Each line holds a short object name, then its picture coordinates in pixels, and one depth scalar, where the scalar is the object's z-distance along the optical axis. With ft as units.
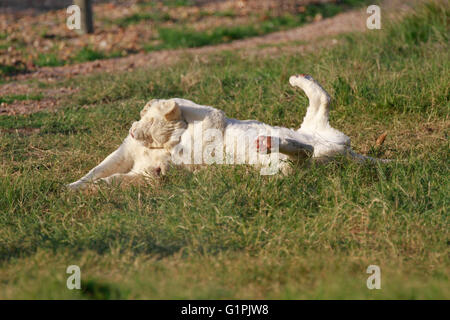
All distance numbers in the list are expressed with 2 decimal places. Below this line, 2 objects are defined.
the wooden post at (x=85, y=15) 61.57
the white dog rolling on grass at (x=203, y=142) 25.68
